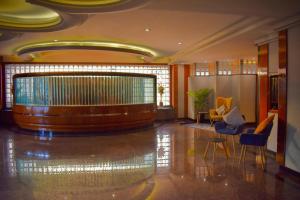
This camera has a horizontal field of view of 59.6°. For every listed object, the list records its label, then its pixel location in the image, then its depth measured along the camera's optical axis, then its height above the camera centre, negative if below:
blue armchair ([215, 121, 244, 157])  6.02 -0.82
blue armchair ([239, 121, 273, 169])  5.20 -0.88
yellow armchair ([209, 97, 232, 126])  10.10 -0.52
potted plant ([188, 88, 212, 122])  11.36 -0.20
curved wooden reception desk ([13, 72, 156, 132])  8.66 -0.22
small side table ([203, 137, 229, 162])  5.71 -1.01
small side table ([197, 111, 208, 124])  11.47 -0.91
